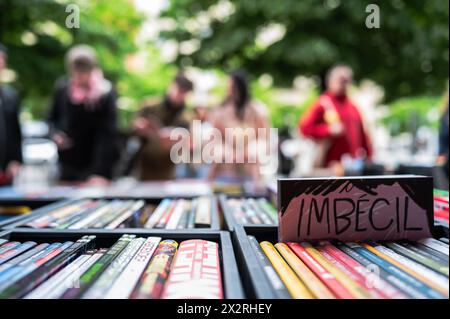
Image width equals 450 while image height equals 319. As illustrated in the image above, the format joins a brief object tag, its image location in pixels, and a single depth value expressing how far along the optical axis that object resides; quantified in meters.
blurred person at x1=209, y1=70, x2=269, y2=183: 2.82
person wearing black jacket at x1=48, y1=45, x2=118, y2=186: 2.71
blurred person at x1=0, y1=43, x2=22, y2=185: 2.70
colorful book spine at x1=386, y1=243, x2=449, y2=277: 0.70
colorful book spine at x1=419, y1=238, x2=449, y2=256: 0.82
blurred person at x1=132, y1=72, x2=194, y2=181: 2.98
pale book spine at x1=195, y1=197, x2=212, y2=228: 1.06
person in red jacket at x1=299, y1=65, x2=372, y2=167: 3.17
